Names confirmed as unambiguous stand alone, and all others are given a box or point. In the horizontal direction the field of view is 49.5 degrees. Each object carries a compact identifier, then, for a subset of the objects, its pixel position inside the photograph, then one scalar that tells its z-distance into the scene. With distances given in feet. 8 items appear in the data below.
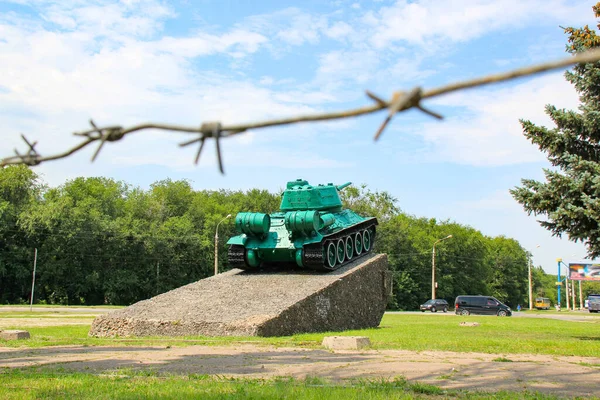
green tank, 67.41
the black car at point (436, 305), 164.86
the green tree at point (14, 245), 148.77
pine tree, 45.73
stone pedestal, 52.44
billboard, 223.92
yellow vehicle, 268.58
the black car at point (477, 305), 130.11
